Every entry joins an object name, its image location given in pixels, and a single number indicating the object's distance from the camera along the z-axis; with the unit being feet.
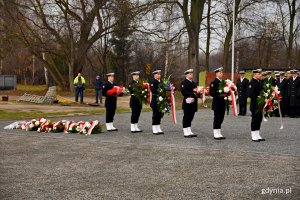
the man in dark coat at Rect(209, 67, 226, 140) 41.60
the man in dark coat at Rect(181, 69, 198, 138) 42.55
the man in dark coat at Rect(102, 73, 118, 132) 47.75
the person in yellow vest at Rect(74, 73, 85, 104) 89.30
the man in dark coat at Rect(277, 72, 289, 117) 67.31
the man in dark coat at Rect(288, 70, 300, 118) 65.46
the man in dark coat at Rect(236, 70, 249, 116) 66.28
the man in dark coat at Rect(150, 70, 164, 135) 45.27
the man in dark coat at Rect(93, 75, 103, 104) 90.91
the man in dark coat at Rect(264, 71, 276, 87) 41.85
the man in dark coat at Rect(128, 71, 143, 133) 47.11
